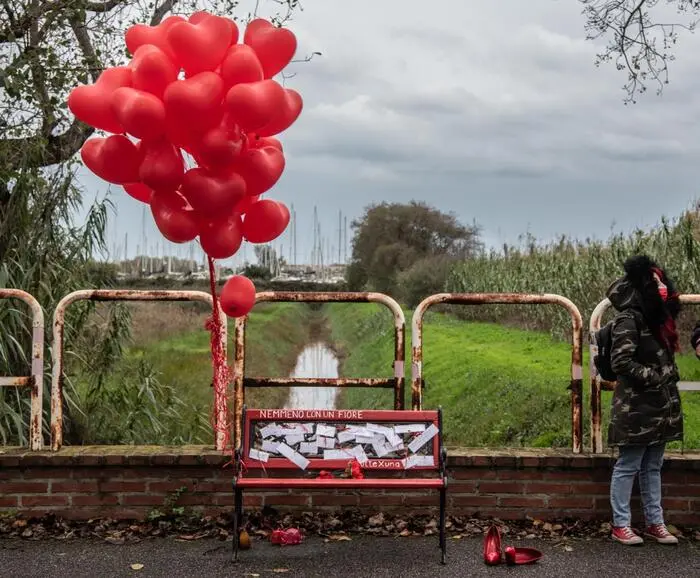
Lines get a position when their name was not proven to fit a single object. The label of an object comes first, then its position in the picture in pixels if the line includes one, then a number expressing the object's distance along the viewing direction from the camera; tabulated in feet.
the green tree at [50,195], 25.20
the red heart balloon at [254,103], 11.39
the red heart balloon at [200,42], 11.51
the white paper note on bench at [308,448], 18.19
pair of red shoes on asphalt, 16.47
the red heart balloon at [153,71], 11.55
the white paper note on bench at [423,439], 18.17
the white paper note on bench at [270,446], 18.10
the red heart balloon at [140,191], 13.07
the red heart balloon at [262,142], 12.66
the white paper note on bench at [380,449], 18.21
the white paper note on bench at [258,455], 17.97
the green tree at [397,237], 174.60
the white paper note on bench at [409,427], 18.29
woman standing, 17.30
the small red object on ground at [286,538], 17.52
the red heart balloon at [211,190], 11.75
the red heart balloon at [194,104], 11.27
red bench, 18.04
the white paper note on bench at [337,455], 18.12
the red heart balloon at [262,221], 13.07
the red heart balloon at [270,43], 12.25
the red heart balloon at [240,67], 11.63
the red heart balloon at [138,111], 11.27
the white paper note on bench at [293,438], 18.20
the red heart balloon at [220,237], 12.39
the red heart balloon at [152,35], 12.21
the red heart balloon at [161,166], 11.81
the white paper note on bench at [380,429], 18.30
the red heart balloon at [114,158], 12.13
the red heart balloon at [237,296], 13.46
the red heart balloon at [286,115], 12.15
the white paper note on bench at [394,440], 18.25
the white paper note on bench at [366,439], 18.29
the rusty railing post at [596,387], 19.07
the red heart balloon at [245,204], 12.75
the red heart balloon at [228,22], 12.01
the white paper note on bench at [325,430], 18.29
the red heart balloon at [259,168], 12.19
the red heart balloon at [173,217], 12.19
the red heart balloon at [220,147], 11.55
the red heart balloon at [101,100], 11.87
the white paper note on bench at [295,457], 18.03
